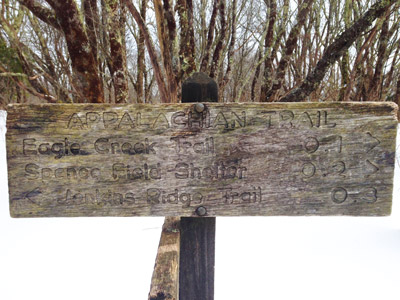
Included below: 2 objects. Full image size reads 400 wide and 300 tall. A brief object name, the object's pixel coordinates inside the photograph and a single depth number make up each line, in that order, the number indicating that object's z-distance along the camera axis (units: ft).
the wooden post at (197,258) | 3.97
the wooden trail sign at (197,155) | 3.02
